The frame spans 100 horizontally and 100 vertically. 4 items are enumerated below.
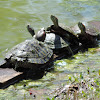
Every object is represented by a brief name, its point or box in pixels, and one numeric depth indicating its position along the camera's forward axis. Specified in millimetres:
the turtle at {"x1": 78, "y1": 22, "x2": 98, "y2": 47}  11039
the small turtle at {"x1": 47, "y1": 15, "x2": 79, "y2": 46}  10161
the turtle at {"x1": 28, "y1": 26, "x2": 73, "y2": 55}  9508
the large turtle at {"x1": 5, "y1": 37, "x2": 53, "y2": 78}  7180
